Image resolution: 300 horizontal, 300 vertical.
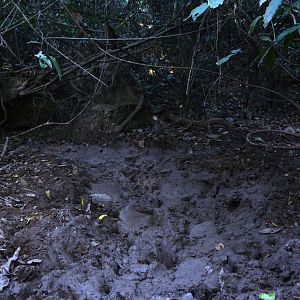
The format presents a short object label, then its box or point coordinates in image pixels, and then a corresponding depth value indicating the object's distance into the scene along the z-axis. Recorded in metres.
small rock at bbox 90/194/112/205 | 2.95
